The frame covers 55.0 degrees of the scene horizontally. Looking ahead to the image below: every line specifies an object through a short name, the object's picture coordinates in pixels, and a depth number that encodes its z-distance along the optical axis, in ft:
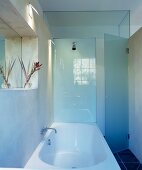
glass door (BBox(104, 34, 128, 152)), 8.35
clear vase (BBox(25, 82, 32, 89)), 5.31
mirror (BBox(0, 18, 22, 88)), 4.53
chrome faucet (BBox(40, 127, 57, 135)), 6.23
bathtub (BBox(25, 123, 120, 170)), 5.40
